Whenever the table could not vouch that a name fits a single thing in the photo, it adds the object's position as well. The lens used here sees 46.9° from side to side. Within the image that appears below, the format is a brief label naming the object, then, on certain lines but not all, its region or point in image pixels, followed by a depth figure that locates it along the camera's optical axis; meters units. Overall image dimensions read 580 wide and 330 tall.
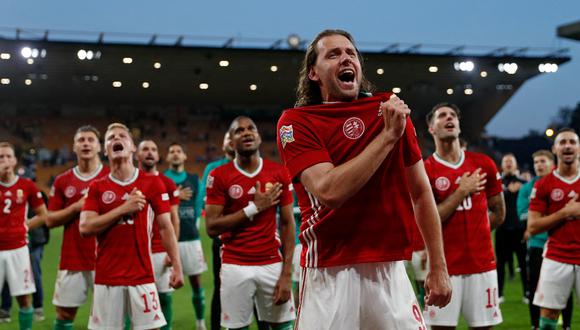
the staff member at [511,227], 9.96
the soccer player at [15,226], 7.05
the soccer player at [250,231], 5.29
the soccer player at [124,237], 5.01
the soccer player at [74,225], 6.09
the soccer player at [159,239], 7.07
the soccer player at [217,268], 6.82
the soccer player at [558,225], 5.79
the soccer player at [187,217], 8.37
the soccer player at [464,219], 5.11
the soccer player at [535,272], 7.06
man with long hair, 2.61
